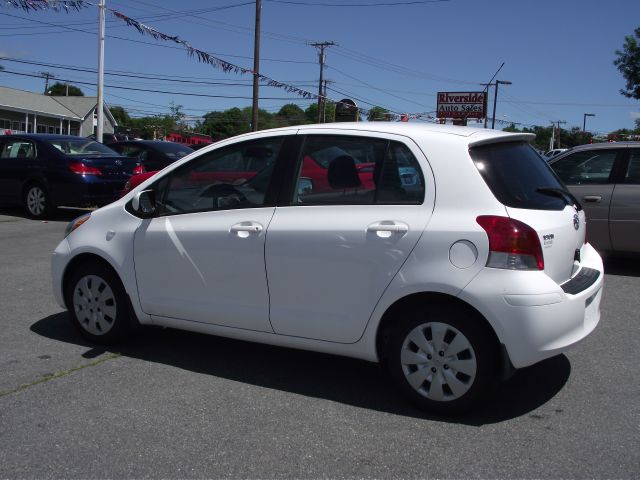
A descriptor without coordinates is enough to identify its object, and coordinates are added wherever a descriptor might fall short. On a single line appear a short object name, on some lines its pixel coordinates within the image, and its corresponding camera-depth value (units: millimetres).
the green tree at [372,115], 32162
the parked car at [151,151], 14078
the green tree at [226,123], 93500
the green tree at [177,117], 101925
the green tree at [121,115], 103512
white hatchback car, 3689
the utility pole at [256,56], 25203
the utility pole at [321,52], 44219
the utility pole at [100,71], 24562
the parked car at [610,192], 7875
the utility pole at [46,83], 77375
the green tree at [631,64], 20688
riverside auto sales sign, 27559
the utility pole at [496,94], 45822
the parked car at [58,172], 12109
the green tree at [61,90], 103825
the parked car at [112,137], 30372
